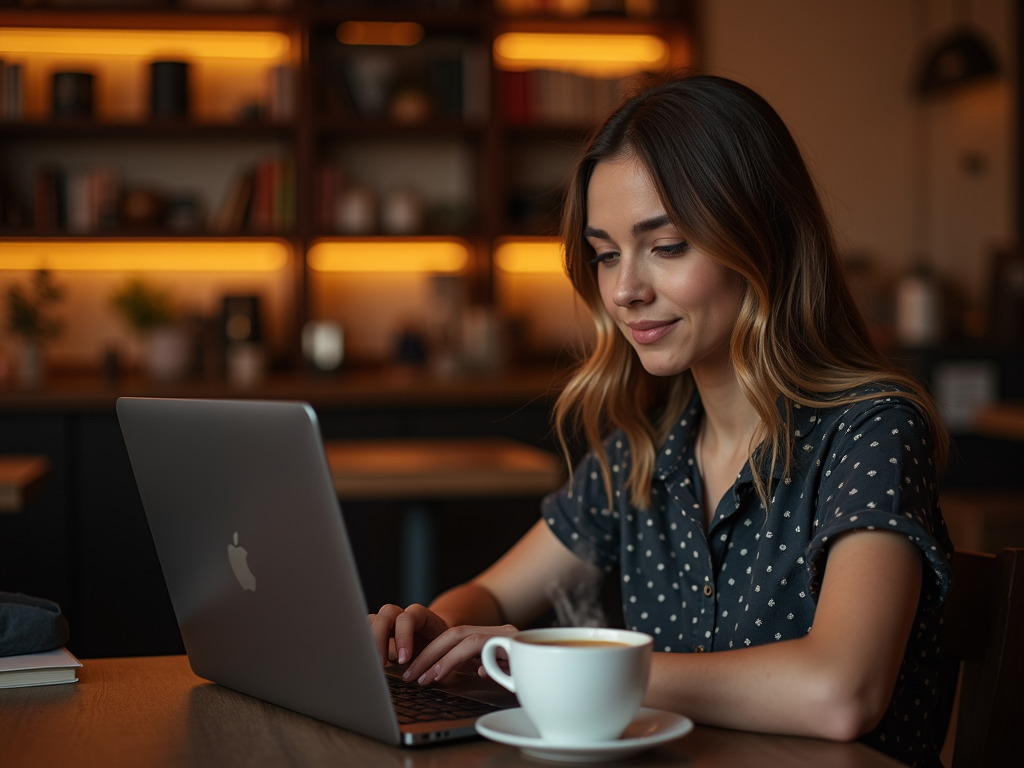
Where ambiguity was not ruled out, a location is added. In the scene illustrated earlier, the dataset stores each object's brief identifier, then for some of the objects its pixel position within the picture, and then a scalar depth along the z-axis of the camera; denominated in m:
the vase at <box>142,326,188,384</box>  4.16
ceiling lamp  4.28
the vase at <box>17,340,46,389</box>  4.04
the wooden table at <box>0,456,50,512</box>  2.53
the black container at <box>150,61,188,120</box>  4.29
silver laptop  0.86
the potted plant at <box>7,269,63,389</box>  4.00
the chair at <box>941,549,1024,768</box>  1.16
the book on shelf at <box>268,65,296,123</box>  4.34
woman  1.07
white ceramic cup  0.80
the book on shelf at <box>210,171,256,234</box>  4.37
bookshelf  4.30
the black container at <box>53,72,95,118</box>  4.25
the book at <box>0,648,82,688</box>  1.12
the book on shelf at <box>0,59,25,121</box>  4.24
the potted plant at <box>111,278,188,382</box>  4.16
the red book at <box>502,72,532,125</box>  4.46
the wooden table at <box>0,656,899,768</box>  0.88
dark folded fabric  1.15
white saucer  0.83
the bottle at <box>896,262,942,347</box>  4.23
